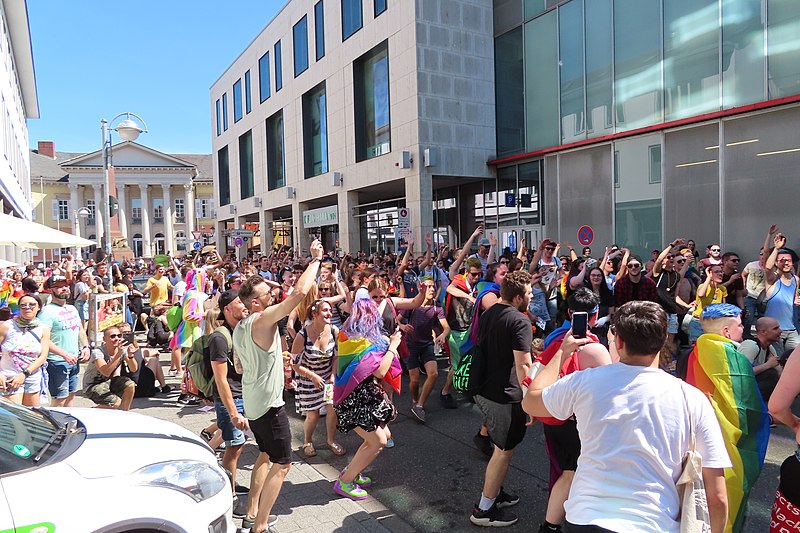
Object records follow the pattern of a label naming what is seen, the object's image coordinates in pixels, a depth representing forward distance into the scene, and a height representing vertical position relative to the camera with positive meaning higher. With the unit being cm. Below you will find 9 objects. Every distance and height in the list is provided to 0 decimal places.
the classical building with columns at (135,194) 7006 +747
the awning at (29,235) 801 +27
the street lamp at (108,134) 1469 +312
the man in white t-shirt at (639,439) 211 -82
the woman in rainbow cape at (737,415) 284 -98
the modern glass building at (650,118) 1253 +312
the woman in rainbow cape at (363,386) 455 -126
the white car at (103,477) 244 -114
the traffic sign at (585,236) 1184 -5
